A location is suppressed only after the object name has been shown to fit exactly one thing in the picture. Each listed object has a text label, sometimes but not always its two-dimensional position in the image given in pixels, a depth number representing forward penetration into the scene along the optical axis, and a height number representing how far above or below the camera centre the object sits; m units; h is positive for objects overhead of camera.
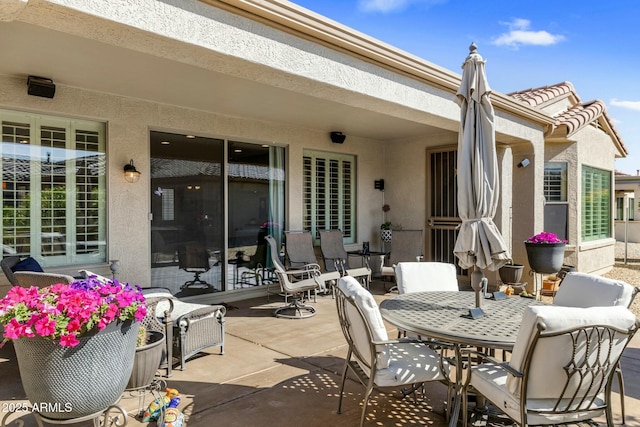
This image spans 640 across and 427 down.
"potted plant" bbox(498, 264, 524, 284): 6.64 -0.91
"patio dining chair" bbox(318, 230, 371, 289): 7.60 -0.64
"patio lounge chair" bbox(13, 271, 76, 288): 3.38 -0.51
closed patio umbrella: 3.12 +0.33
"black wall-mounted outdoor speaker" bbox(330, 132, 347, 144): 8.11 +1.55
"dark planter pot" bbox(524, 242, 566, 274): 6.47 -0.64
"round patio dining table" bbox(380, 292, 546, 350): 2.48 -0.70
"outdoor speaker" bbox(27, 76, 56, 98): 4.76 +1.51
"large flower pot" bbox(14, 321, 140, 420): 2.31 -0.88
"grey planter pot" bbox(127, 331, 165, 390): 3.00 -1.08
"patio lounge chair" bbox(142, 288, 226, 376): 3.67 -1.03
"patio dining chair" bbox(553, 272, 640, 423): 2.89 -0.57
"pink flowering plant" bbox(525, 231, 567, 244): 6.53 -0.36
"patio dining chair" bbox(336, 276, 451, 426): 2.59 -0.92
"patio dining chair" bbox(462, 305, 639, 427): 2.04 -0.74
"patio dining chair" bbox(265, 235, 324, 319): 5.69 -1.00
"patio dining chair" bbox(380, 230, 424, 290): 8.13 -0.61
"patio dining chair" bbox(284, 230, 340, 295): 7.16 -0.58
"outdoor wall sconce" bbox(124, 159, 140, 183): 5.60 +0.60
